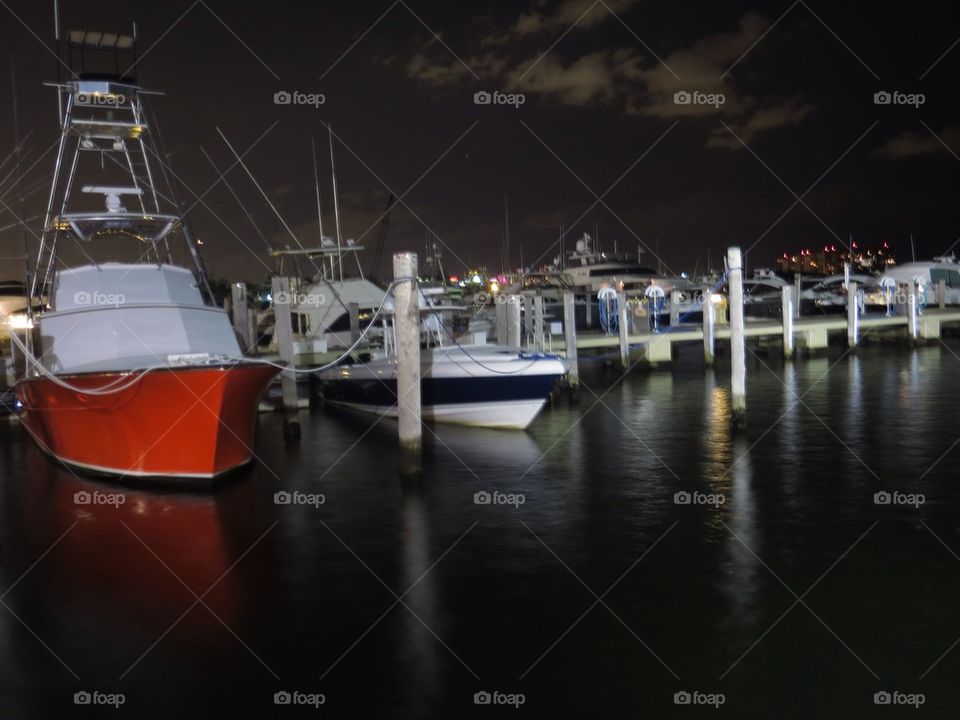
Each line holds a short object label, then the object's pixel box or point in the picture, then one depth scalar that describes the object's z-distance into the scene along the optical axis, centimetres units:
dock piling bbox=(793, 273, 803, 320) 6576
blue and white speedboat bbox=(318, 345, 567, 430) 2117
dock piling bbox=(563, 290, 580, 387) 2672
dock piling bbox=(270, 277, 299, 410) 2177
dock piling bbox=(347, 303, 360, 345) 3003
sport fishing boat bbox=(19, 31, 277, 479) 1502
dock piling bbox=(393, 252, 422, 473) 1499
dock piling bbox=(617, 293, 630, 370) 3338
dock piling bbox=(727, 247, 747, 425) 1905
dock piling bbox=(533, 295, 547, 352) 2755
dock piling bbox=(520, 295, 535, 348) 2786
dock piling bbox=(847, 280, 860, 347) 4102
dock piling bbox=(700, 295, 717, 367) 3497
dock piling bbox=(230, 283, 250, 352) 2490
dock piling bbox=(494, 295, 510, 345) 2933
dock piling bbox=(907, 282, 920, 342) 4359
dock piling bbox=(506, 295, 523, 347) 2752
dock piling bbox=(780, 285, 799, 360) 3612
